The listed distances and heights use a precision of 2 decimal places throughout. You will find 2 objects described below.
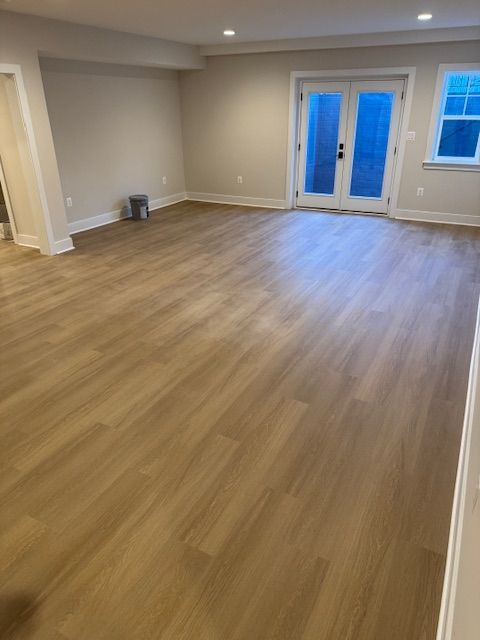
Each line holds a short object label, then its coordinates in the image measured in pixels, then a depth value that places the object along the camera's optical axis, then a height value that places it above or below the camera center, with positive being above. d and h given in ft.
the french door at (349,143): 21.62 -0.97
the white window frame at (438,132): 19.22 -0.46
